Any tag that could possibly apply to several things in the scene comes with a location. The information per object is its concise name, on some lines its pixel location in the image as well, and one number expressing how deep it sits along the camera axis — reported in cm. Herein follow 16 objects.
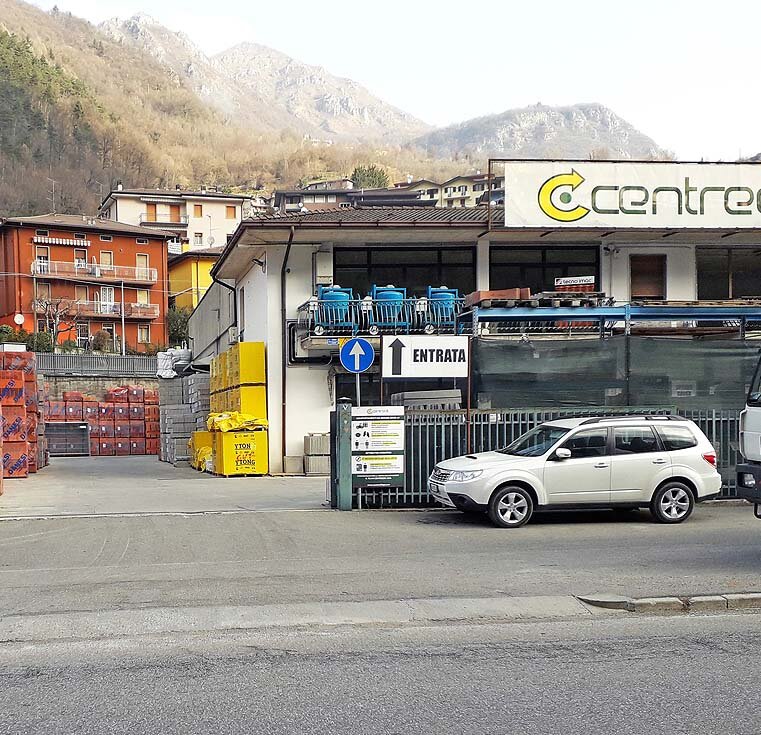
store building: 2623
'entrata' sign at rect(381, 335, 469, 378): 1708
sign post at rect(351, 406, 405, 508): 1614
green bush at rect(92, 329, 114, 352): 7344
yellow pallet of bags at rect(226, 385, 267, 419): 2669
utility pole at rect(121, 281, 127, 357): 7343
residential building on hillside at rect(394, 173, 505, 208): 13438
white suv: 1400
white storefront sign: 2630
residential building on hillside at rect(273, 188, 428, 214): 12788
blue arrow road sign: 1648
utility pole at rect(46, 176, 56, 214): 12292
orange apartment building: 7544
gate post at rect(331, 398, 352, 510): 1611
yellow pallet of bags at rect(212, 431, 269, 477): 2609
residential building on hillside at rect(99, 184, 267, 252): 10162
